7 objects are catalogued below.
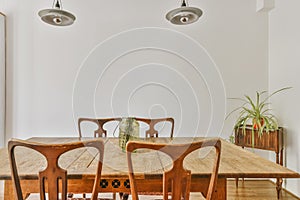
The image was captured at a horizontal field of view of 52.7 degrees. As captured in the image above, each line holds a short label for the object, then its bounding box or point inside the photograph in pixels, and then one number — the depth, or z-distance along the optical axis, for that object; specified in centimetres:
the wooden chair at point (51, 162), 118
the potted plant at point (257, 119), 336
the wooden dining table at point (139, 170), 140
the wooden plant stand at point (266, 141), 329
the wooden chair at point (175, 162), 117
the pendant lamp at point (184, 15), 225
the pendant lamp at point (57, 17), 224
